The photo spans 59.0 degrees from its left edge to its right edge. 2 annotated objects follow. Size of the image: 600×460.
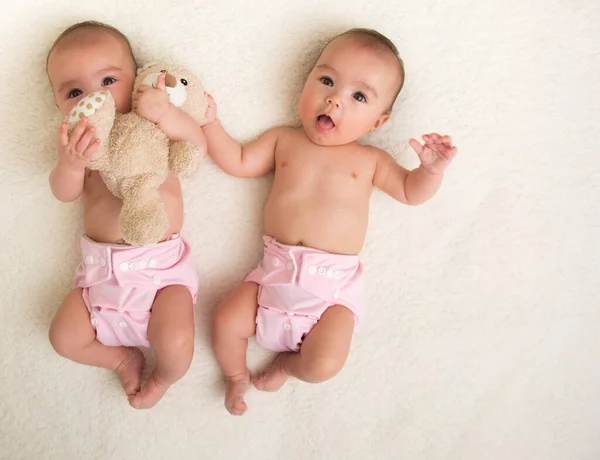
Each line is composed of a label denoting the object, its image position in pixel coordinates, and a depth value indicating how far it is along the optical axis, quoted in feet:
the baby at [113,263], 4.27
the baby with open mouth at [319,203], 4.54
